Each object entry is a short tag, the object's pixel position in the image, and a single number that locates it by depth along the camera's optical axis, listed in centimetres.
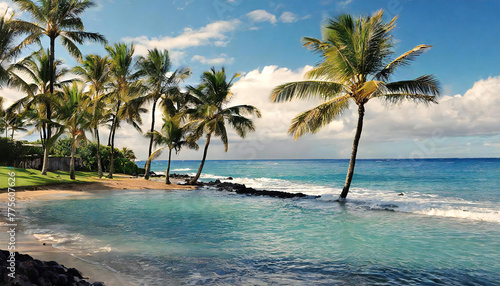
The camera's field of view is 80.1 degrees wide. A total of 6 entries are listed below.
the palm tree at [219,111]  2375
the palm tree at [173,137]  2464
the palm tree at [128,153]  4319
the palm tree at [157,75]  2603
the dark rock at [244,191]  1875
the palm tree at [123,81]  2556
